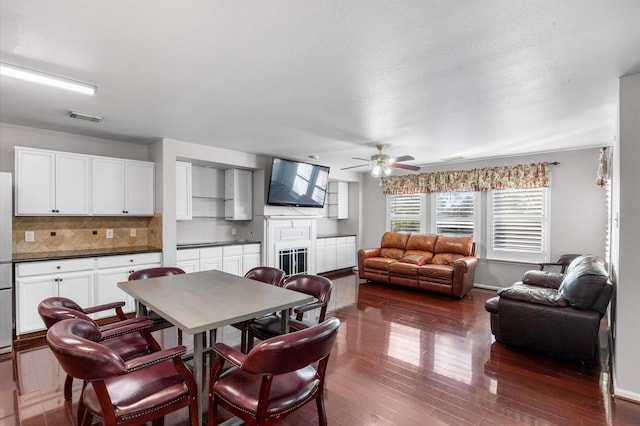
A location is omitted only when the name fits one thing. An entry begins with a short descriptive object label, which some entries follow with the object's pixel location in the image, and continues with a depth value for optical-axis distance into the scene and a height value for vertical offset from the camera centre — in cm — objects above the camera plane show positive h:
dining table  180 -64
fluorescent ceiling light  229 +103
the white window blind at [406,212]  692 -3
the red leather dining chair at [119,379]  137 -92
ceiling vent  338 +105
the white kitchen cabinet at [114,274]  395 -82
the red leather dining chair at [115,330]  196 -81
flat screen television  569 +53
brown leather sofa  523 -96
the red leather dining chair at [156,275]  278 -67
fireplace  577 -63
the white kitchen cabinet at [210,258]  498 -77
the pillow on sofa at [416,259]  581 -91
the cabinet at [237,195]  570 +30
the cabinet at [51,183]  367 +35
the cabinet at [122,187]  422 +34
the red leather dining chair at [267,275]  324 -68
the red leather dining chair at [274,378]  143 -93
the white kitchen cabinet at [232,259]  527 -82
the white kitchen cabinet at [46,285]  346 -87
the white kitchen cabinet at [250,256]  555 -83
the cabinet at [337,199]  780 +30
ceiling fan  473 +74
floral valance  536 +61
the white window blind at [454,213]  620 -4
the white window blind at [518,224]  542 -24
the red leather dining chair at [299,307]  262 -77
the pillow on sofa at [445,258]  571 -88
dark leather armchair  284 -100
